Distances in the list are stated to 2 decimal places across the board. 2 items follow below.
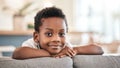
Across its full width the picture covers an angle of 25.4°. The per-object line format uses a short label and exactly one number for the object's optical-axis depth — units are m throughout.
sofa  0.96
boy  1.06
